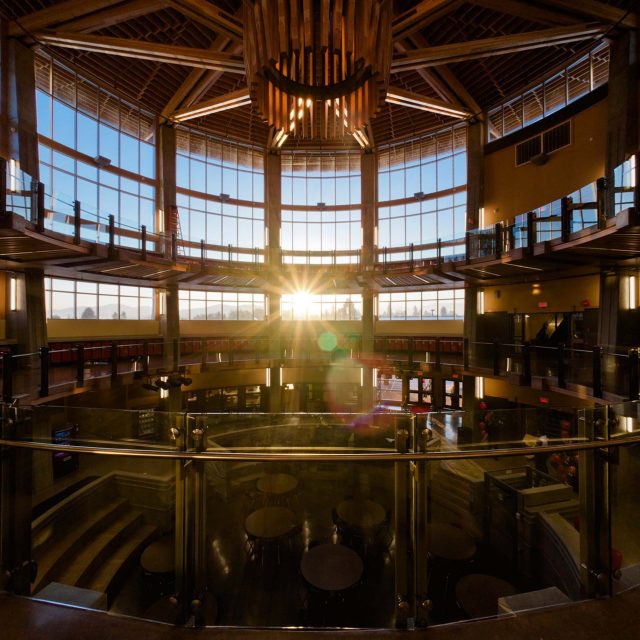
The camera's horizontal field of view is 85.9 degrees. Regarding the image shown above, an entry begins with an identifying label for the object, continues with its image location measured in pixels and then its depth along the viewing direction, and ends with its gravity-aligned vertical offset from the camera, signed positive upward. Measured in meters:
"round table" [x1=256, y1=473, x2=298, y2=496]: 8.02 -3.95
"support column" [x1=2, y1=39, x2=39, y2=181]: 11.87 +7.43
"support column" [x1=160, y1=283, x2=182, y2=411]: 16.16 -0.60
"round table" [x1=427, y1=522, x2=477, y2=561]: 6.60 -4.55
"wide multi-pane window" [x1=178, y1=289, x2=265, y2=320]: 23.72 +0.87
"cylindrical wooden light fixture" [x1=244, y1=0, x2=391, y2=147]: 8.21 +6.50
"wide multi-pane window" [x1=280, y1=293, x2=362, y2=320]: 25.20 +0.65
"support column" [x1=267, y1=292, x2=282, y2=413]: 17.36 -1.84
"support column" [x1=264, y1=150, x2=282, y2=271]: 23.41 +8.23
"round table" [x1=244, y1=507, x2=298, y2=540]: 7.26 -4.52
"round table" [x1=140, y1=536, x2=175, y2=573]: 6.45 -4.72
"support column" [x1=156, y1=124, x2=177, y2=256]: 20.47 +8.62
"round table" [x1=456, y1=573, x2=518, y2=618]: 5.73 -4.88
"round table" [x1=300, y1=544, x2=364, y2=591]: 5.93 -4.59
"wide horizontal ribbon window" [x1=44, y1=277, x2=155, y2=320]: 17.44 +0.94
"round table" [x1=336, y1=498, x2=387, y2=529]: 7.62 -4.46
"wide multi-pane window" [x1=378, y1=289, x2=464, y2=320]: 22.70 +0.79
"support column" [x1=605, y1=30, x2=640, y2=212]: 11.91 +7.60
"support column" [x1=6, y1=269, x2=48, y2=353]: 11.98 +0.07
